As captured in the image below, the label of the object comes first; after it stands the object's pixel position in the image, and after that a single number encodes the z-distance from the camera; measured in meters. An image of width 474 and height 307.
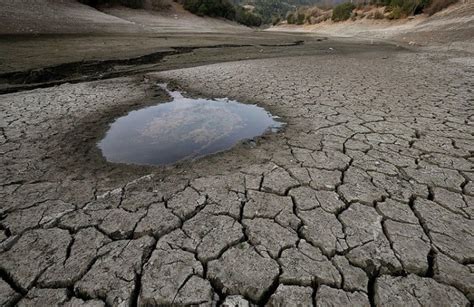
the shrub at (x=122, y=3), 24.42
